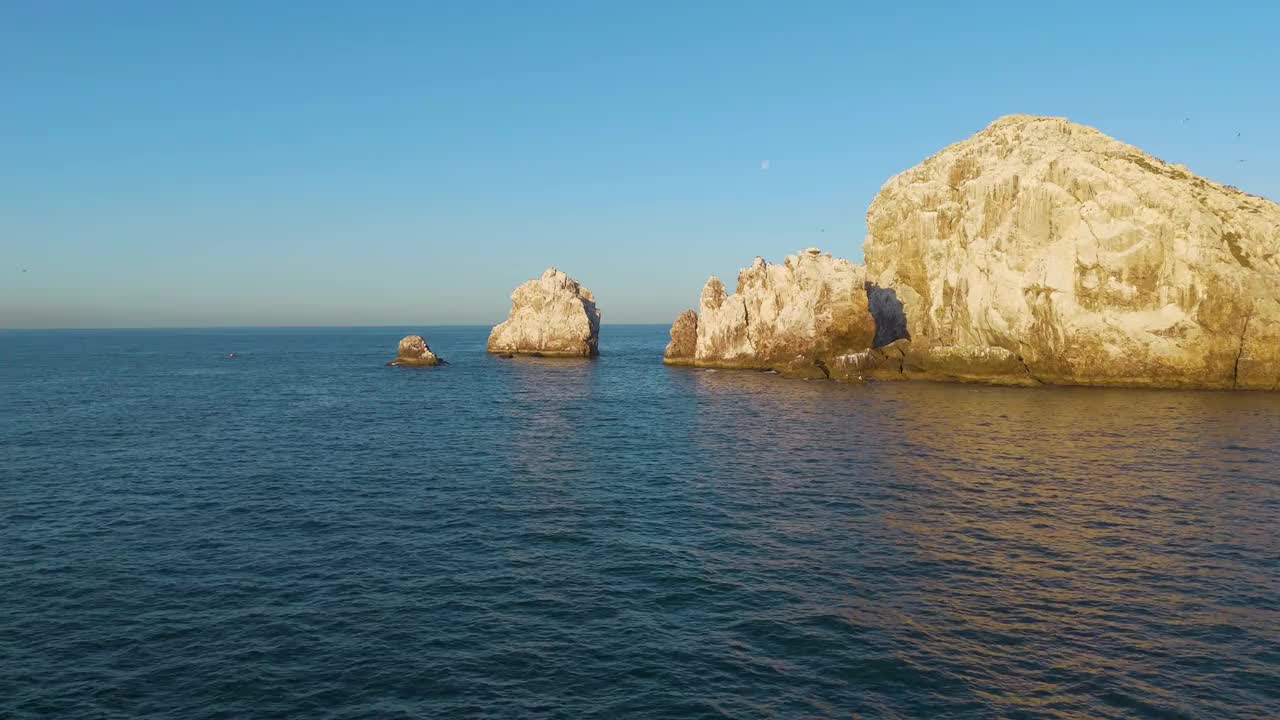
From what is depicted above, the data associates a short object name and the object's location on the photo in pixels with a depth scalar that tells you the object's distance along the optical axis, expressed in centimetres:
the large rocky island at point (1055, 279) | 7856
